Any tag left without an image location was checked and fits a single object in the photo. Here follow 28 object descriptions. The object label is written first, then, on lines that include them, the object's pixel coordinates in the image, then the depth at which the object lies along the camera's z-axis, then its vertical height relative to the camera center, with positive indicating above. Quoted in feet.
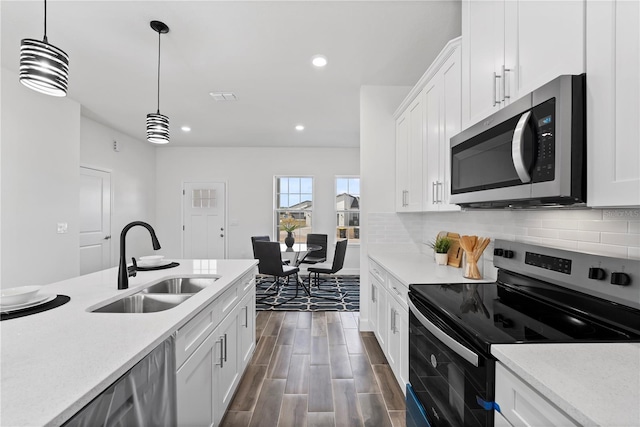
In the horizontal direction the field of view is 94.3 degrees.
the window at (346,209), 20.89 +0.35
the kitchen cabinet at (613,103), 2.58 +1.06
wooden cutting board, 7.72 -0.99
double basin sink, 5.17 -1.61
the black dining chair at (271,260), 13.78 -2.17
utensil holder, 6.32 -1.15
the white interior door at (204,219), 21.07 -0.45
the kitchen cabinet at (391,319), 6.29 -2.67
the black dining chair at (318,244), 17.66 -1.88
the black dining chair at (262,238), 18.14 -1.54
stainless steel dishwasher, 2.57 -1.87
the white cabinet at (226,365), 5.36 -3.04
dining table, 14.84 -1.91
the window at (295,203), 20.90 +0.75
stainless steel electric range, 3.21 -1.33
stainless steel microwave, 3.08 +0.81
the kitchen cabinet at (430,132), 6.29 +2.10
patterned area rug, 13.37 -4.21
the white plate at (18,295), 4.04 -1.17
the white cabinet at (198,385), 4.03 -2.59
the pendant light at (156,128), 8.16 +2.35
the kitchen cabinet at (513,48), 3.25 +2.25
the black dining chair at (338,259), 14.70 -2.24
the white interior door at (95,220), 14.92 -0.42
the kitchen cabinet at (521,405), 2.34 -1.65
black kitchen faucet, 5.26 -1.01
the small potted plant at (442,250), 8.04 -0.96
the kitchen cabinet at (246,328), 7.13 -2.95
